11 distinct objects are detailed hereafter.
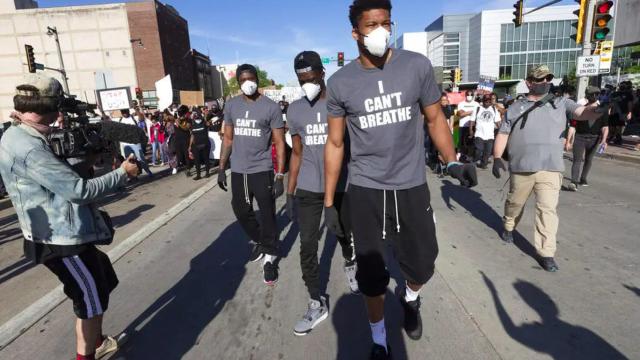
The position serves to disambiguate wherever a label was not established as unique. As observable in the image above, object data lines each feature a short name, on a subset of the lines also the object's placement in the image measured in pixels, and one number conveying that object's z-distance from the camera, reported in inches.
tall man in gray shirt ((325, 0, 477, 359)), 88.4
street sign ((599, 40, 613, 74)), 436.5
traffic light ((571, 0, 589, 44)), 413.1
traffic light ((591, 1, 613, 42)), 397.1
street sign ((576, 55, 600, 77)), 429.1
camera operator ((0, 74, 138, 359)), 76.6
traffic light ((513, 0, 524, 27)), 564.1
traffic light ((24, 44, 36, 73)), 655.1
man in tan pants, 148.5
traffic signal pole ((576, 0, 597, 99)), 407.8
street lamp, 819.8
